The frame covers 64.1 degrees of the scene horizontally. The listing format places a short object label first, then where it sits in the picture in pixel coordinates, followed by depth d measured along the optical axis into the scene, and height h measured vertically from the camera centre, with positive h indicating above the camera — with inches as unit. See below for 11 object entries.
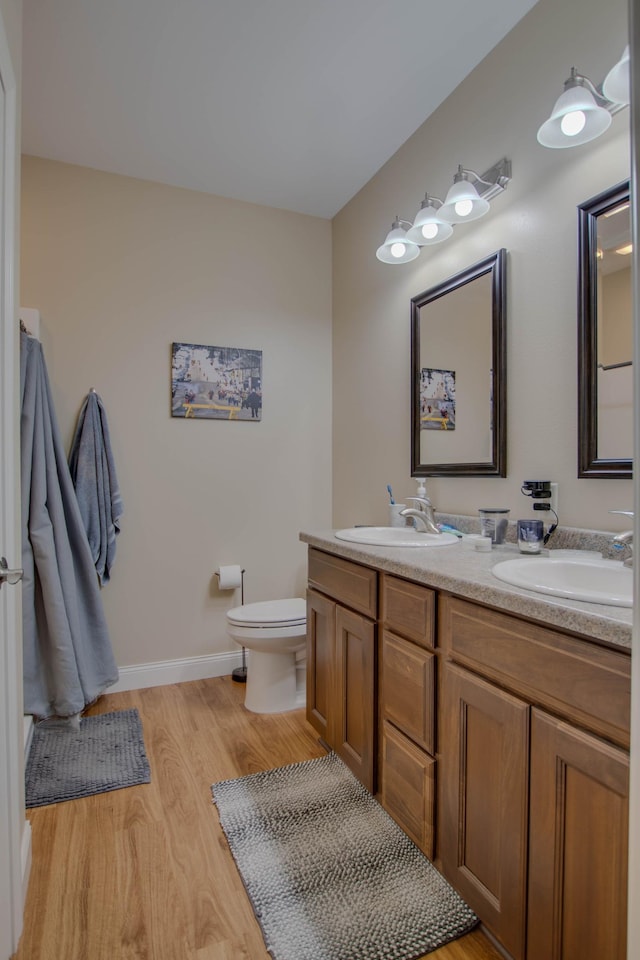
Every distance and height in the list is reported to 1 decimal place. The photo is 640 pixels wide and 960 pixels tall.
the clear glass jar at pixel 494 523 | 67.6 -5.7
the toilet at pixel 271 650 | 91.3 -30.9
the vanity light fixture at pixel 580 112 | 54.7 +40.1
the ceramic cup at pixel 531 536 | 60.9 -6.7
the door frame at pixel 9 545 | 45.7 -6.1
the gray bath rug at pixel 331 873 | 48.6 -43.6
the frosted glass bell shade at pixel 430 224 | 79.5 +40.4
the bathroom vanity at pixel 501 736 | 35.0 -22.5
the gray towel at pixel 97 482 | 98.3 -0.4
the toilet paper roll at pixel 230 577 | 110.7 -21.0
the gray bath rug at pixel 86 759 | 72.8 -43.7
